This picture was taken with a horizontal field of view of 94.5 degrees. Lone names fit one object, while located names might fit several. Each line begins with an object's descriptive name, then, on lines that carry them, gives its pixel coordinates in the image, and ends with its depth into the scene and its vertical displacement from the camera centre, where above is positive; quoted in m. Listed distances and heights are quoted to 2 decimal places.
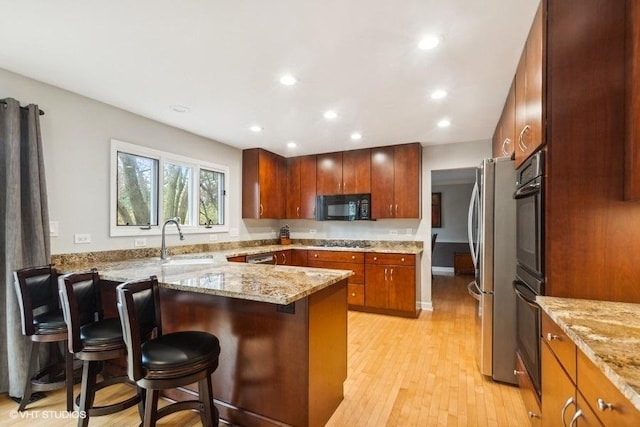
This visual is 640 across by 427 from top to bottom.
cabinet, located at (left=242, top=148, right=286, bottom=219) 4.56 +0.53
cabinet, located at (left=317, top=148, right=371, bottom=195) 4.59 +0.73
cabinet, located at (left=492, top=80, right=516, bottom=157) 2.32 +0.82
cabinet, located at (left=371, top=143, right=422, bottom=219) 4.27 +0.55
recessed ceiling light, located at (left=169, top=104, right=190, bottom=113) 2.91 +1.10
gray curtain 2.07 +0.00
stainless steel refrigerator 2.18 -0.38
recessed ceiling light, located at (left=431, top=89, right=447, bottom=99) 2.55 +1.09
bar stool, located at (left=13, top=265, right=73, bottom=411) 1.88 -0.68
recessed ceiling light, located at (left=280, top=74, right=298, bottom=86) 2.30 +1.10
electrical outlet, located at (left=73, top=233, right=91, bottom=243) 2.62 -0.18
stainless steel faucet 2.89 -0.31
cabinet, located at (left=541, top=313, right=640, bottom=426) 0.78 -0.57
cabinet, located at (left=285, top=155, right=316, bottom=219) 5.00 +0.52
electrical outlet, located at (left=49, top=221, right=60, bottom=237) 2.44 -0.09
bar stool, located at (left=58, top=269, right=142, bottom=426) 1.62 -0.70
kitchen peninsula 1.64 -0.71
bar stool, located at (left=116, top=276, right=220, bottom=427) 1.36 -0.66
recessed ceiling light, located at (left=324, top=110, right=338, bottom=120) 3.07 +1.10
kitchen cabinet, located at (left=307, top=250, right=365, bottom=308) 4.25 -0.71
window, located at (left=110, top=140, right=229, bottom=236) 3.04 +0.31
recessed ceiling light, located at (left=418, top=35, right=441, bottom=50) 1.81 +1.10
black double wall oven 1.52 -0.24
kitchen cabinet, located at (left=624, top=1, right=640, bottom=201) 1.22 +0.48
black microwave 4.56 +0.17
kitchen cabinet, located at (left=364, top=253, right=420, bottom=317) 3.98 -0.90
